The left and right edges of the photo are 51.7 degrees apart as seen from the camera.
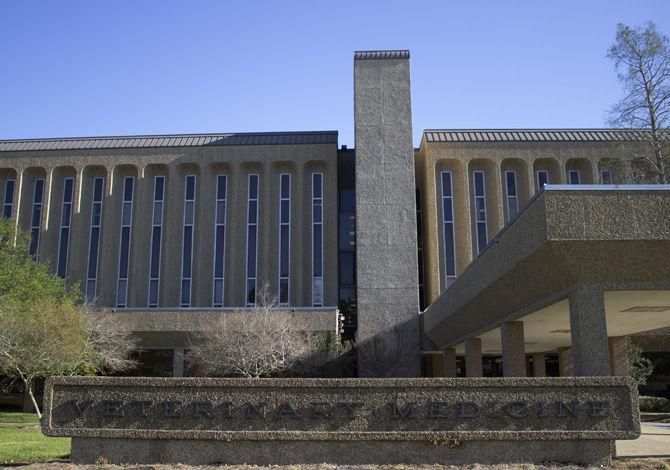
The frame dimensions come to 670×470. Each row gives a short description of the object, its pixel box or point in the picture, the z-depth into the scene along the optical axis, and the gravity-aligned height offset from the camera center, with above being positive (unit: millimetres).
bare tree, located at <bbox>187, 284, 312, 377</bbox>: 31953 +1492
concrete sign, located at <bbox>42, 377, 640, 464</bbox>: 11742 -747
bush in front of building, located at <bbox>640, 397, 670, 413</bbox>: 34562 -1528
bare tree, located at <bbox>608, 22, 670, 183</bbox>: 26375 +10622
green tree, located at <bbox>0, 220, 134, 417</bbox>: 25719 +2065
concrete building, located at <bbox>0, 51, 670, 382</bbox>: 38844 +10124
